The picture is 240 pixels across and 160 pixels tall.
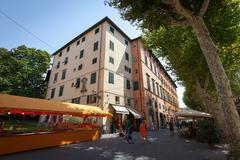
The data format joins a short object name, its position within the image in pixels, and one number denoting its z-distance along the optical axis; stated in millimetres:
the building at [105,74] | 19297
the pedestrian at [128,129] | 11008
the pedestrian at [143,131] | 11391
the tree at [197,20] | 6248
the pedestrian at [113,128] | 17906
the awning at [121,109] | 18423
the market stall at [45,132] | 7906
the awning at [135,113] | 20281
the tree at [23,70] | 25250
